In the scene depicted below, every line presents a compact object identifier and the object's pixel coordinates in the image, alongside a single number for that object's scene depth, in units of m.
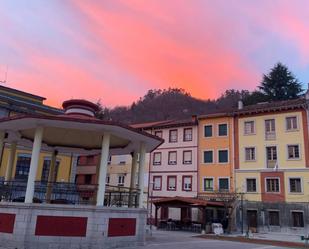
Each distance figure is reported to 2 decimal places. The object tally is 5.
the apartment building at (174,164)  32.74
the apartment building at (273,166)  26.38
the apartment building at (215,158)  30.25
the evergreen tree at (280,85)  43.36
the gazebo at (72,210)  10.39
